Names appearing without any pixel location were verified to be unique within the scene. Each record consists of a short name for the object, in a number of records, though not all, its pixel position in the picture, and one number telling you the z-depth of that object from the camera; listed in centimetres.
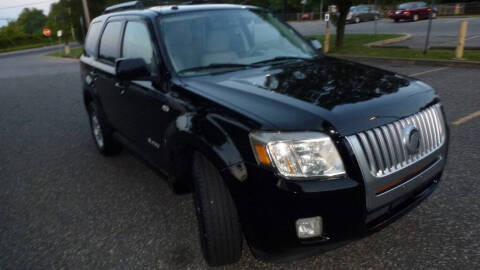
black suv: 208
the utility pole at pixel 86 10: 2831
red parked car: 3077
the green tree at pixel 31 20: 12600
